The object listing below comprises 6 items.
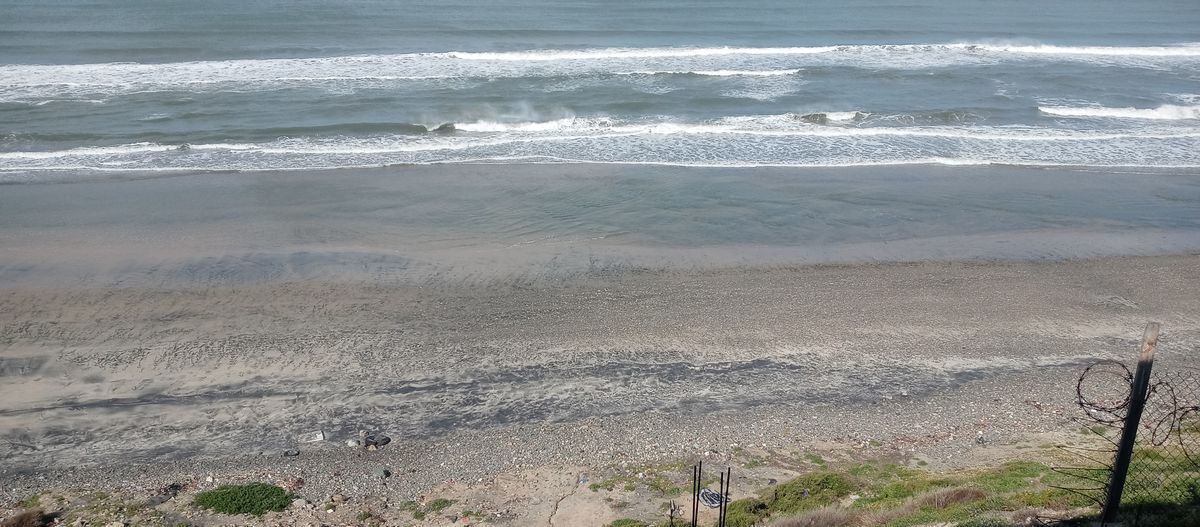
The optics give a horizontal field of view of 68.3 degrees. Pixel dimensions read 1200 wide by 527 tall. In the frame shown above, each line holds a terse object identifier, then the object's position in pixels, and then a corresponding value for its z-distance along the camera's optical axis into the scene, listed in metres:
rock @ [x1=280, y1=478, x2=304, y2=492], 9.62
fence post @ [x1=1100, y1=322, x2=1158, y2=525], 5.80
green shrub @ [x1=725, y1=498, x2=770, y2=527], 8.45
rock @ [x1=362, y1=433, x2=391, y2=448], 10.54
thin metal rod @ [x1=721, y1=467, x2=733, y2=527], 8.45
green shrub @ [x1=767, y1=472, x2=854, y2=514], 8.84
